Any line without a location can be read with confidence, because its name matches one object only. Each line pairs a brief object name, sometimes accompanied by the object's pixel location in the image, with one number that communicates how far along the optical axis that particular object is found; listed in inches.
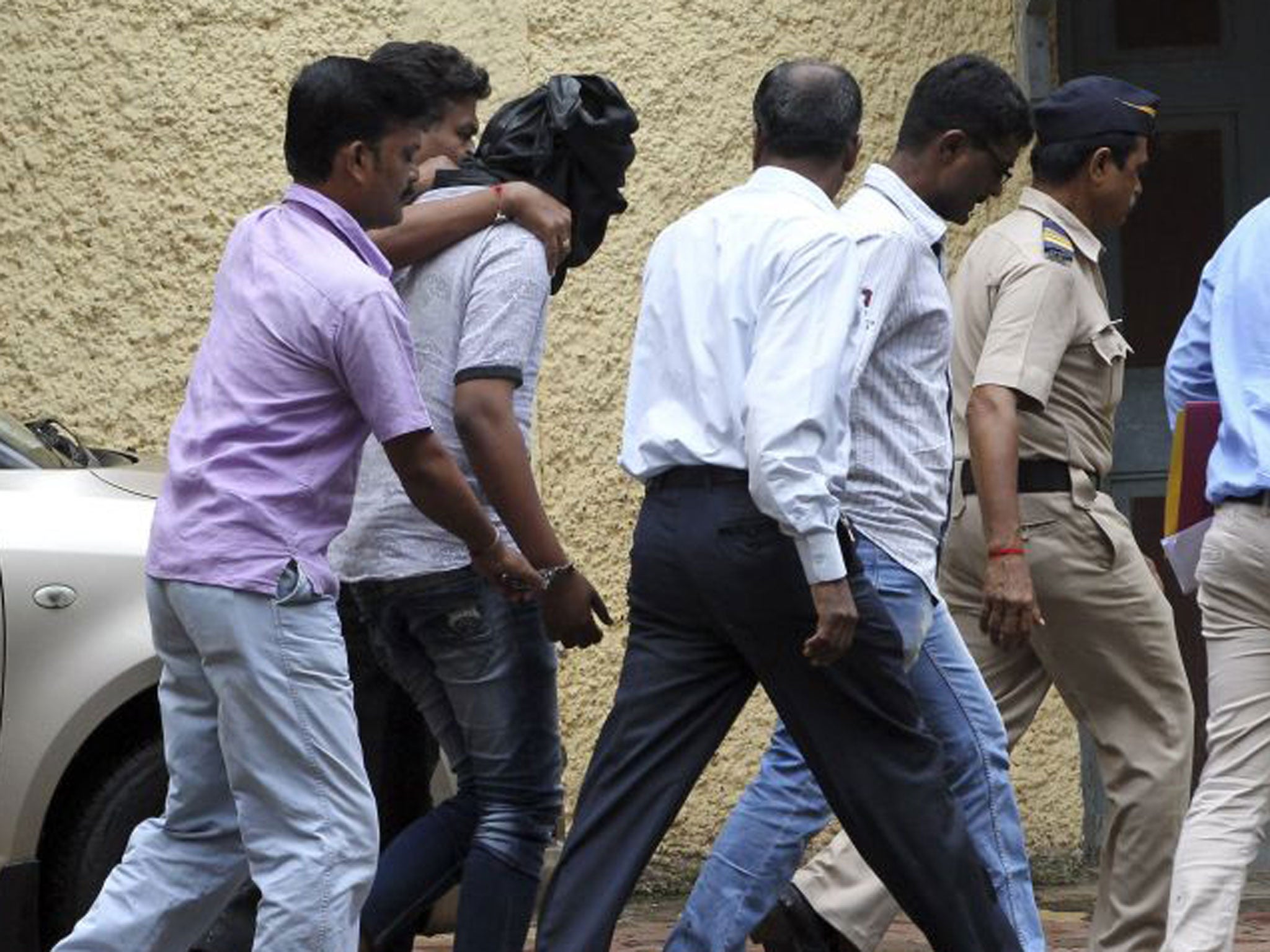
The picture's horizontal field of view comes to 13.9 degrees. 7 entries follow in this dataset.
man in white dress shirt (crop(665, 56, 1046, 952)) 376.0
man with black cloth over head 377.6
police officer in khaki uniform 433.3
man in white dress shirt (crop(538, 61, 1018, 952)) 349.2
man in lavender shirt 337.9
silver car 418.2
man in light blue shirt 397.4
